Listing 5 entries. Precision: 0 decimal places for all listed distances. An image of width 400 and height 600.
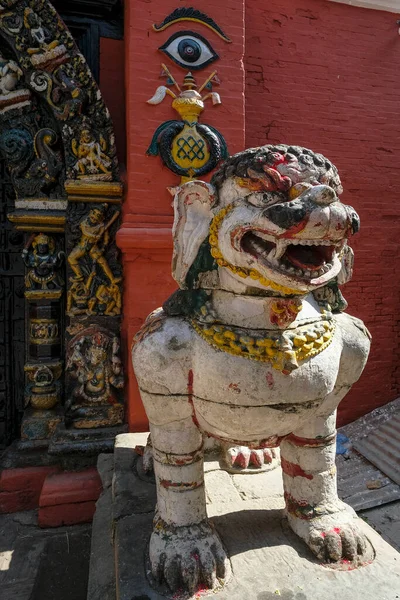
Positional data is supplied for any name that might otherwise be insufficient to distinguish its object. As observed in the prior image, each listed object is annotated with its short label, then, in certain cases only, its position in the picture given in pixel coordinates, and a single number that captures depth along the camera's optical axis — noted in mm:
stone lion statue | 1276
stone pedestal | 1394
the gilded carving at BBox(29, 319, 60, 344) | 3119
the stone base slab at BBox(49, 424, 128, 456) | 2881
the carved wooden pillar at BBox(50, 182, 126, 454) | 3016
